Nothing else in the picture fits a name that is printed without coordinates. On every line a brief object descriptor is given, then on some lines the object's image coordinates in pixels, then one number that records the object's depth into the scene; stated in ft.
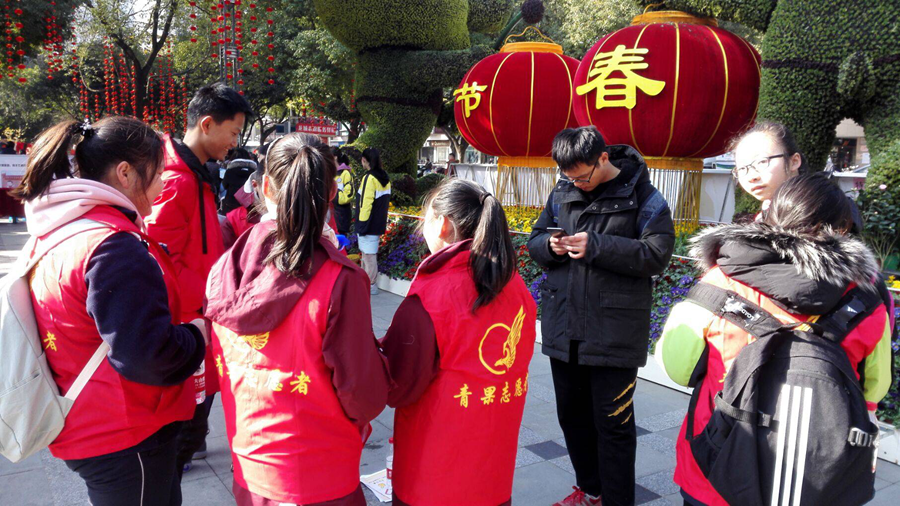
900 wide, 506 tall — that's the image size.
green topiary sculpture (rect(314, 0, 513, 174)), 31.22
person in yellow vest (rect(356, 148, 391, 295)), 22.20
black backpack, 4.51
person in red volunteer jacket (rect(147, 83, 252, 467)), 7.78
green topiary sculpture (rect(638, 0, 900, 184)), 14.96
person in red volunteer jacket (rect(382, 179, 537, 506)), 5.53
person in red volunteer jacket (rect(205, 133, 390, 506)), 4.97
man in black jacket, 7.88
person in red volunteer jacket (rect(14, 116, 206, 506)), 4.88
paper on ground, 9.21
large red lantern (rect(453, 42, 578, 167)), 25.79
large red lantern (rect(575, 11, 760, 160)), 18.25
